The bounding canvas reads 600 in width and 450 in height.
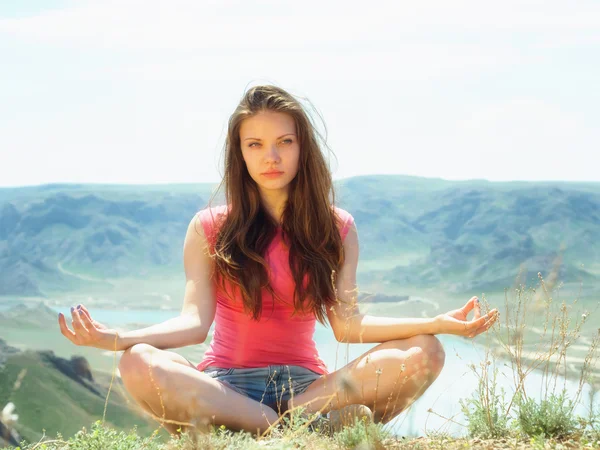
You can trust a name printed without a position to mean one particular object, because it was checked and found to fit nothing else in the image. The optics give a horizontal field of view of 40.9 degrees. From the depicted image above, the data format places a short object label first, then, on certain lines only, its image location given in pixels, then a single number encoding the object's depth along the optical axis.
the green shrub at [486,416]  3.98
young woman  3.86
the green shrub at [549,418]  3.90
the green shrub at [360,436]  3.41
